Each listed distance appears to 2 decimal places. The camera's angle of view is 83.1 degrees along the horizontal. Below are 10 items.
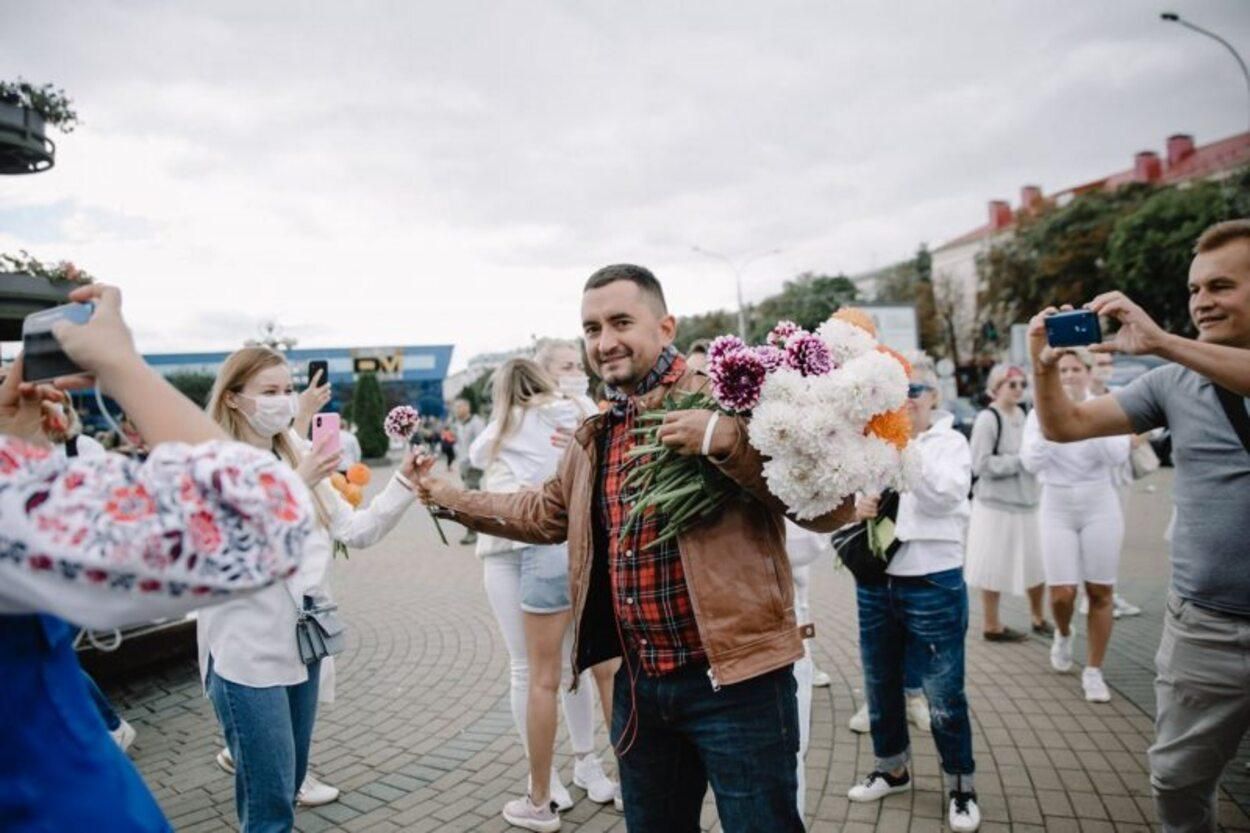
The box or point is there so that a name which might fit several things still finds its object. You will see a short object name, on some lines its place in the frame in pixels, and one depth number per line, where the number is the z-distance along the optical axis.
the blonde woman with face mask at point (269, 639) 2.56
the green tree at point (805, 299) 55.53
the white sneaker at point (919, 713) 4.48
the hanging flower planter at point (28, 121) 6.38
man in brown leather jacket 2.08
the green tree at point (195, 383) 41.06
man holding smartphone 2.55
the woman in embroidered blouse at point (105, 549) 1.08
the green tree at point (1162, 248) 32.66
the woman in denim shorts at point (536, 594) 3.65
